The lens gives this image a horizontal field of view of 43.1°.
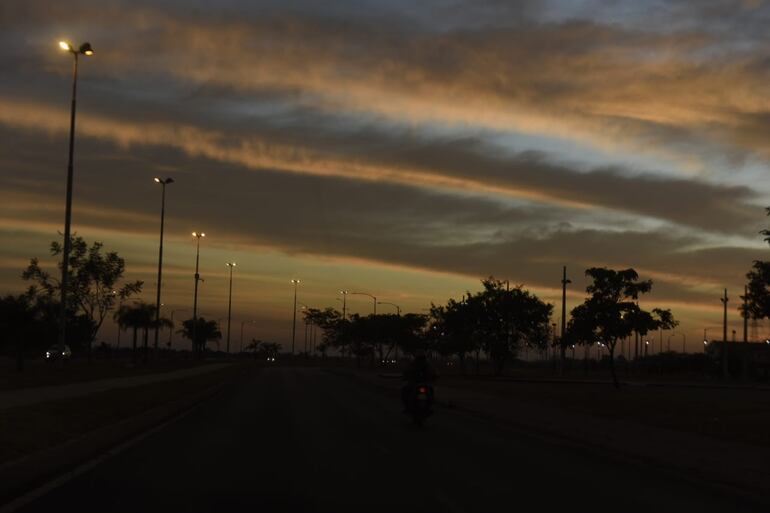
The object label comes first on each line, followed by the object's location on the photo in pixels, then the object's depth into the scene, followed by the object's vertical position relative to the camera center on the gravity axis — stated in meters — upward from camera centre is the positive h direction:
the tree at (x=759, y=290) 29.12 +2.01
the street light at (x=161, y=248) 72.15 +6.46
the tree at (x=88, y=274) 63.75 +3.79
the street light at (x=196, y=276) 102.75 +6.33
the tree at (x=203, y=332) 180.18 +0.86
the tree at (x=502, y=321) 79.69 +2.12
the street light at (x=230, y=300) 130.25 +4.92
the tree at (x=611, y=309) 51.88 +2.24
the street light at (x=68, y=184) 44.91 +6.98
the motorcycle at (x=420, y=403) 25.39 -1.55
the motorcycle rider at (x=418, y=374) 26.50 -0.80
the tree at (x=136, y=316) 96.25 +1.76
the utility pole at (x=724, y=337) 96.44 +1.93
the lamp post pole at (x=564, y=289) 84.52 +5.53
